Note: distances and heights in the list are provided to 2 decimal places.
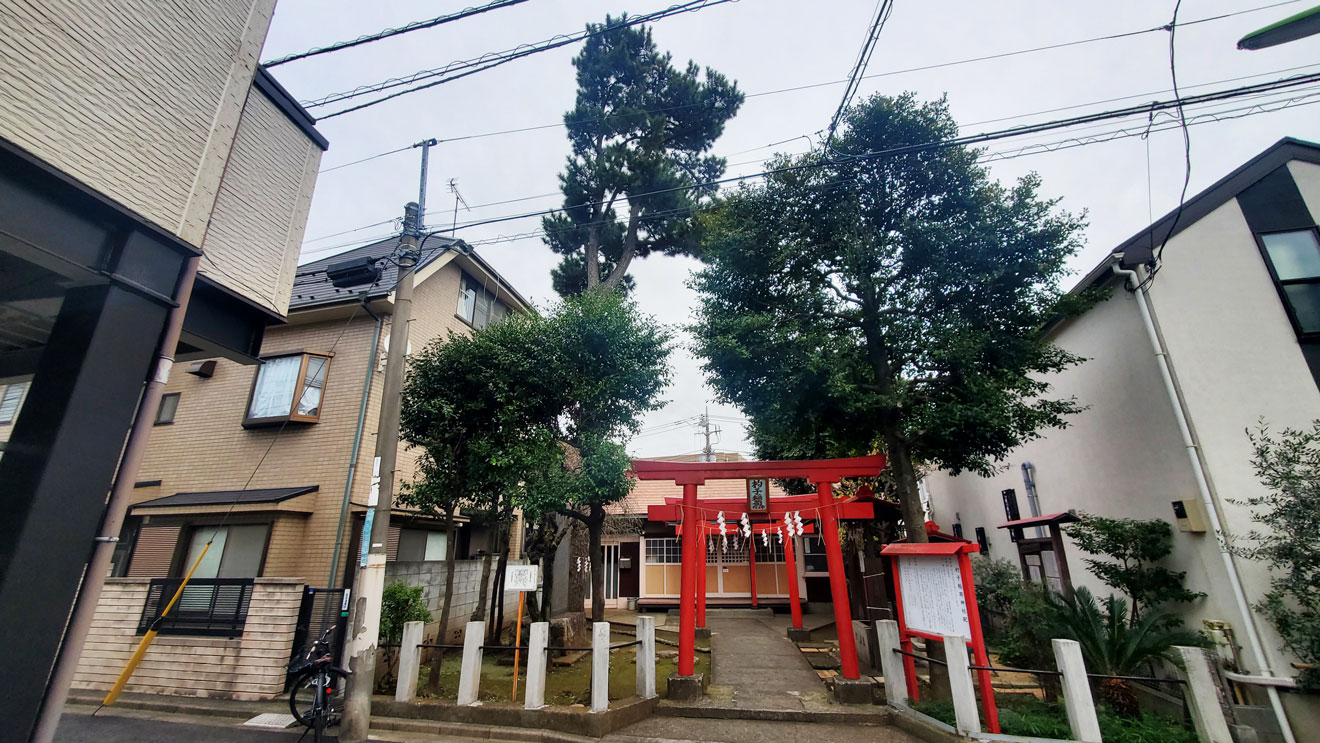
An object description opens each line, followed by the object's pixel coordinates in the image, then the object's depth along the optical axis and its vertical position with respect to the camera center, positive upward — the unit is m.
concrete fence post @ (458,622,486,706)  6.42 -1.40
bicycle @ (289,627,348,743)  5.78 -1.57
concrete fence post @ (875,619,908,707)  6.62 -1.52
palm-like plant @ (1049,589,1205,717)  6.65 -1.25
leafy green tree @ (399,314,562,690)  8.03 +2.08
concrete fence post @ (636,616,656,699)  6.82 -1.42
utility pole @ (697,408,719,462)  30.06 +6.66
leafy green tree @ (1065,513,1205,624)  7.52 -0.25
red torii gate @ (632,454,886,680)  7.77 +1.04
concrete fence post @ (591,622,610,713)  6.05 -1.37
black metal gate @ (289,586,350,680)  7.62 -0.95
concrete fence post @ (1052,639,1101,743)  5.12 -1.48
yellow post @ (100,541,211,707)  7.20 -1.57
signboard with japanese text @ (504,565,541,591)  7.07 -0.39
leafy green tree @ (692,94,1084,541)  8.14 +3.95
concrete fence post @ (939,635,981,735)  5.40 -1.49
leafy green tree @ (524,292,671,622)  8.41 +2.75
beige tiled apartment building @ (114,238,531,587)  9.05 +1.81
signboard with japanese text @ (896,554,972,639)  6.24 -0.65
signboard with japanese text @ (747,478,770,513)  8.52 +0.78
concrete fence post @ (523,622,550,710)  6.16 -1.36
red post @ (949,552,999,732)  5.56 -1.18
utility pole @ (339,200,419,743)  5.88 -0.25
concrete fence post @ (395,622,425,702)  6.57 -1.39
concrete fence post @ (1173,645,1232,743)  5.14 -1.54
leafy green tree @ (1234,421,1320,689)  6.00 -0.04
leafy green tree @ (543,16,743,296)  15.53 +11.79
